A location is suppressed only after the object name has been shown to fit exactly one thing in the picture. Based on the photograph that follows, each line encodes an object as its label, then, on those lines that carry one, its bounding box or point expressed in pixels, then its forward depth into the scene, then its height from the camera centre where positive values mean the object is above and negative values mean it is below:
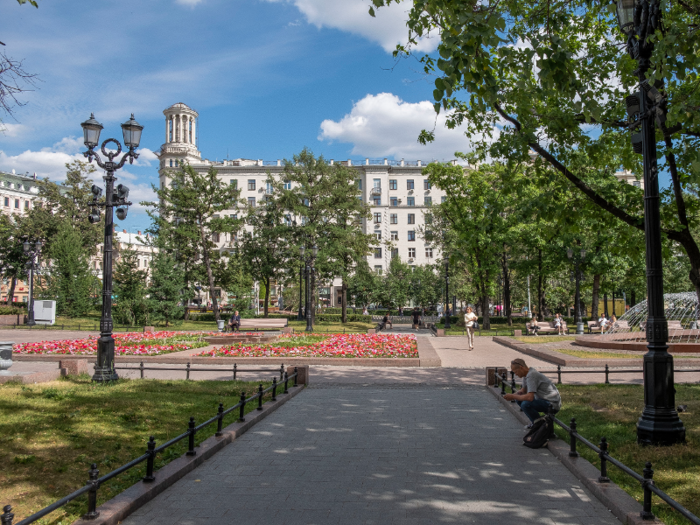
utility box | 35.96 -1.16
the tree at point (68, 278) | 40.78 +1.23
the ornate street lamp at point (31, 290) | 35.53 +0.29
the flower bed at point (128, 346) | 18.31 -1.90
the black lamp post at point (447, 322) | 34.73 -1.78
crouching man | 7.53 -1.37
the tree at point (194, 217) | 41.75 +6.20
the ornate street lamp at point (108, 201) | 11.91 +2.15
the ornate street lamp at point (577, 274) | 28.89 +1.24
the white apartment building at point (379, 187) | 81.62 +16.42
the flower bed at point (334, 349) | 18.14 -1.91
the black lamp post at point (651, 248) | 6.63 +0.60
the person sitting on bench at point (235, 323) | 28.91 -1.49
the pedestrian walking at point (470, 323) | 22.20 -1.12
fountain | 18.75 -1.59
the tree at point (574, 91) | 6.13 +3.16
